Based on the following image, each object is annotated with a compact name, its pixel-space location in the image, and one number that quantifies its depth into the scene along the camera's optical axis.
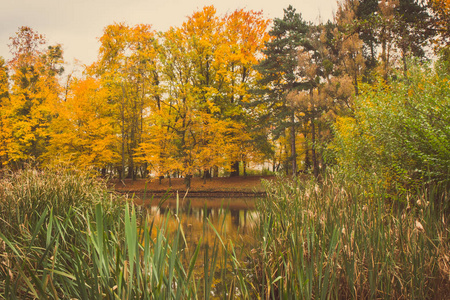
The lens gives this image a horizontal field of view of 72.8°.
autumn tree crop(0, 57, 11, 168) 18.08
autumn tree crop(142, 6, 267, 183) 18.31
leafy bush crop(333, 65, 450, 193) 4.05
